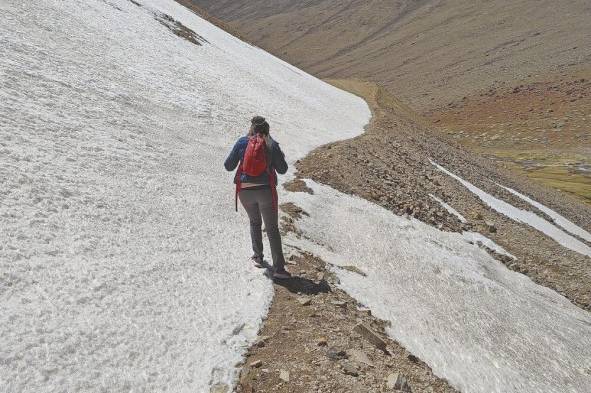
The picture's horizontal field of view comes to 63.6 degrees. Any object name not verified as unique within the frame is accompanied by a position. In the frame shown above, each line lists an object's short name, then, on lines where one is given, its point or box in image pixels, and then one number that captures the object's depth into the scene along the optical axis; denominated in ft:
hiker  25.75
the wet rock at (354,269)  33.73
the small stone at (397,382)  20.08
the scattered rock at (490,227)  58.70
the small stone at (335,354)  20.89
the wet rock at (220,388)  18.17
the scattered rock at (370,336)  23.75
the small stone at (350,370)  20.11
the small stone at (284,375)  19.15
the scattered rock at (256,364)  19.76
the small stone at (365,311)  27.50
